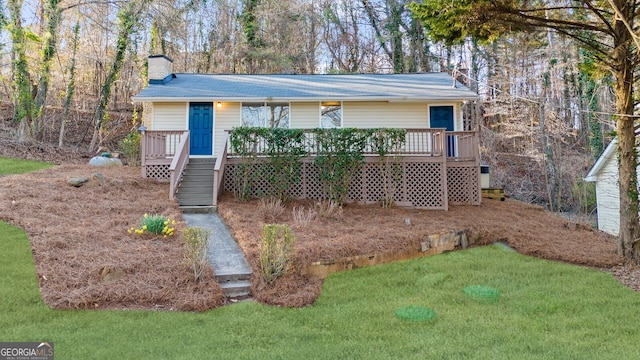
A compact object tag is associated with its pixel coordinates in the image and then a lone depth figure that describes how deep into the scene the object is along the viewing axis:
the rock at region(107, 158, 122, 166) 12.99
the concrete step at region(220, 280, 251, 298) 4.94
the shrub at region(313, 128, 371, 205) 9.28
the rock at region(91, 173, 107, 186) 9.41
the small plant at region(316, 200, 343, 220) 7.96
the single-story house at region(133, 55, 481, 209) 10.48
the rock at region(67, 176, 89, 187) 9.24
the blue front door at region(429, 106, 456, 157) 11.70
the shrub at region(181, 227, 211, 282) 4.91
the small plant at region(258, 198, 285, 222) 7.82
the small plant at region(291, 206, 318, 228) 7.22
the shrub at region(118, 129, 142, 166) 13.48
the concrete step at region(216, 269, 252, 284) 5.18
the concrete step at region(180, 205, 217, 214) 8.62
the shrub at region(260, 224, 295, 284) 5.03
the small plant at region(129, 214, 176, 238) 6.39
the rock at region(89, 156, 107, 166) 12.81
